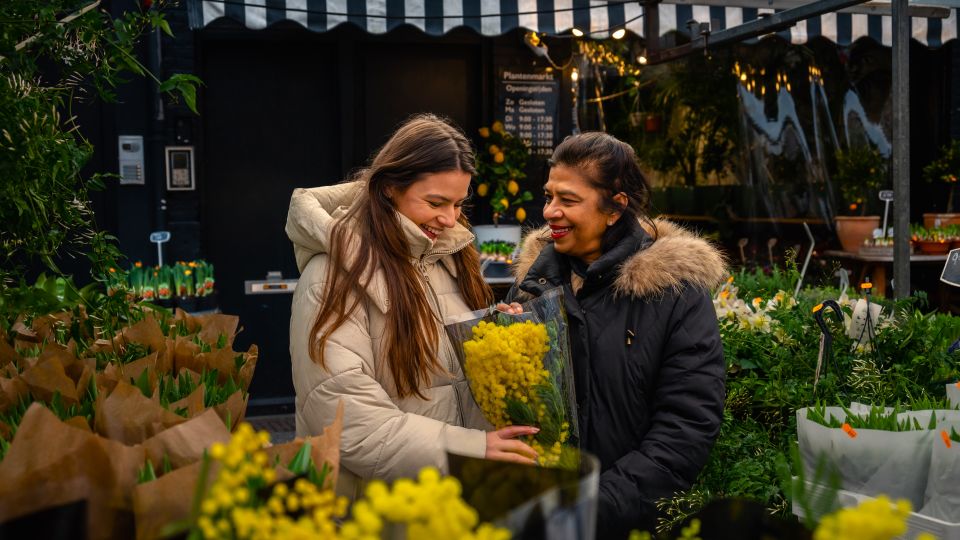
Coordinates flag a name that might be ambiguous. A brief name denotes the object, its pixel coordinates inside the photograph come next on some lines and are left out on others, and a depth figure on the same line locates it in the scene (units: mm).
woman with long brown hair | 2291
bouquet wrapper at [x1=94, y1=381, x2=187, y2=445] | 1501
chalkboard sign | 8250
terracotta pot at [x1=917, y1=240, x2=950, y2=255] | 8312
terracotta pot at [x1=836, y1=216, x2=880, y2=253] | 8734
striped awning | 6500
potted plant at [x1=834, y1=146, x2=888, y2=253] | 9156
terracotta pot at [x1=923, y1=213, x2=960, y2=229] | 8648
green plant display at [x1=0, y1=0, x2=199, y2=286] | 2025
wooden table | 8133
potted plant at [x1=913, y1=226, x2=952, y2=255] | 8312
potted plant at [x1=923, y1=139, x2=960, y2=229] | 8812
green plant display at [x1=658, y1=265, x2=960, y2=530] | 2977
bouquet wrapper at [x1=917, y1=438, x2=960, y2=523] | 2188
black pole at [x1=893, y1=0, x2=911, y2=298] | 4414
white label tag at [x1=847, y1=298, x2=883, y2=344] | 3709
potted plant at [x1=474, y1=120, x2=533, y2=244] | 8055
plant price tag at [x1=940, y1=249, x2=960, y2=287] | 3770
